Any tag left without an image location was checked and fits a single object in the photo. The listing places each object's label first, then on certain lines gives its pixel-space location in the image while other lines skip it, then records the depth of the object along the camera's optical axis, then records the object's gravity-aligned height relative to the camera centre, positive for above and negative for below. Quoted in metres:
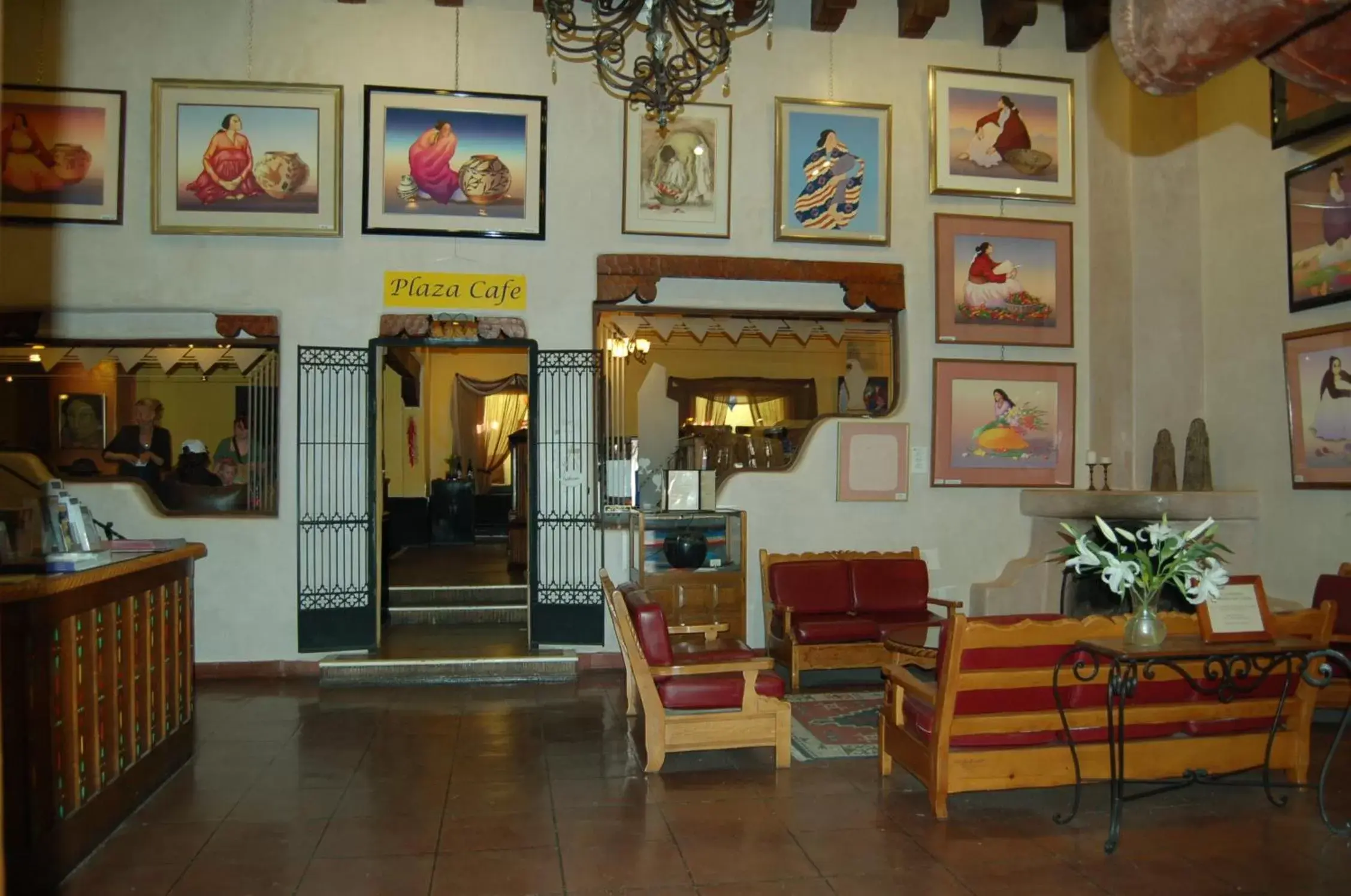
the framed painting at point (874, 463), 7.98 -0.02
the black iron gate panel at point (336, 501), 7.40 -0.33
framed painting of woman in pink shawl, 7.54 +2.44
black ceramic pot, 7.24 -0.71
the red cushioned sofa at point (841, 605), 6.98 -1.18
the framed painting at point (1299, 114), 6.34 +2.46
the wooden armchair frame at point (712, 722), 4.96 -1.42
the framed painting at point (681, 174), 7.79 +2.43
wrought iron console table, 3.99 -0.97
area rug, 5.35 -1.70
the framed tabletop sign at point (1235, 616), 4.29 -0.73
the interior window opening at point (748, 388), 12.91 +1.07
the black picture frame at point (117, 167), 7.22 +2.37
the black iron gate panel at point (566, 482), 7.66 -0.18
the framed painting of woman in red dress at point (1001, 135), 8.16 +2.90
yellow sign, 7.55 +1.40
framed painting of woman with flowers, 8.12 +0.32
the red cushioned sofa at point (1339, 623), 5.53 -1.05
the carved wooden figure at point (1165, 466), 7.60 -0.05
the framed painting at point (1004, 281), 8.14 +1.59
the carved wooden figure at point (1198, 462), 7.54 -0.01
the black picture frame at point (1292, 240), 6.34 +1.64
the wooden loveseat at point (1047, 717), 4.18 -1.20
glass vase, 4.20 -0.76
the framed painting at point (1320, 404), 6.37 +0.40
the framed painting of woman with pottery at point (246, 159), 7.34 +2.42
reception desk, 3.47 -1.06
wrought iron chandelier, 4.59 +2.20
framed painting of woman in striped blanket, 7.96 +2.50
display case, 7.21 -0.84
